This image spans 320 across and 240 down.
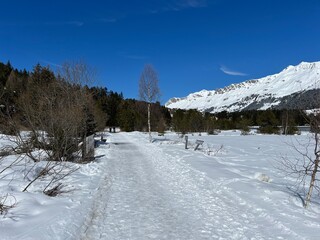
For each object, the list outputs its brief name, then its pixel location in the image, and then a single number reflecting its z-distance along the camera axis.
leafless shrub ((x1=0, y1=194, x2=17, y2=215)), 5.54
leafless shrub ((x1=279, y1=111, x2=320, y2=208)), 6.48
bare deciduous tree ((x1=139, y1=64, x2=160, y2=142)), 32.28
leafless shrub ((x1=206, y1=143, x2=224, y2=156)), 19.60
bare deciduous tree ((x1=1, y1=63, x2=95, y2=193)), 11.59
